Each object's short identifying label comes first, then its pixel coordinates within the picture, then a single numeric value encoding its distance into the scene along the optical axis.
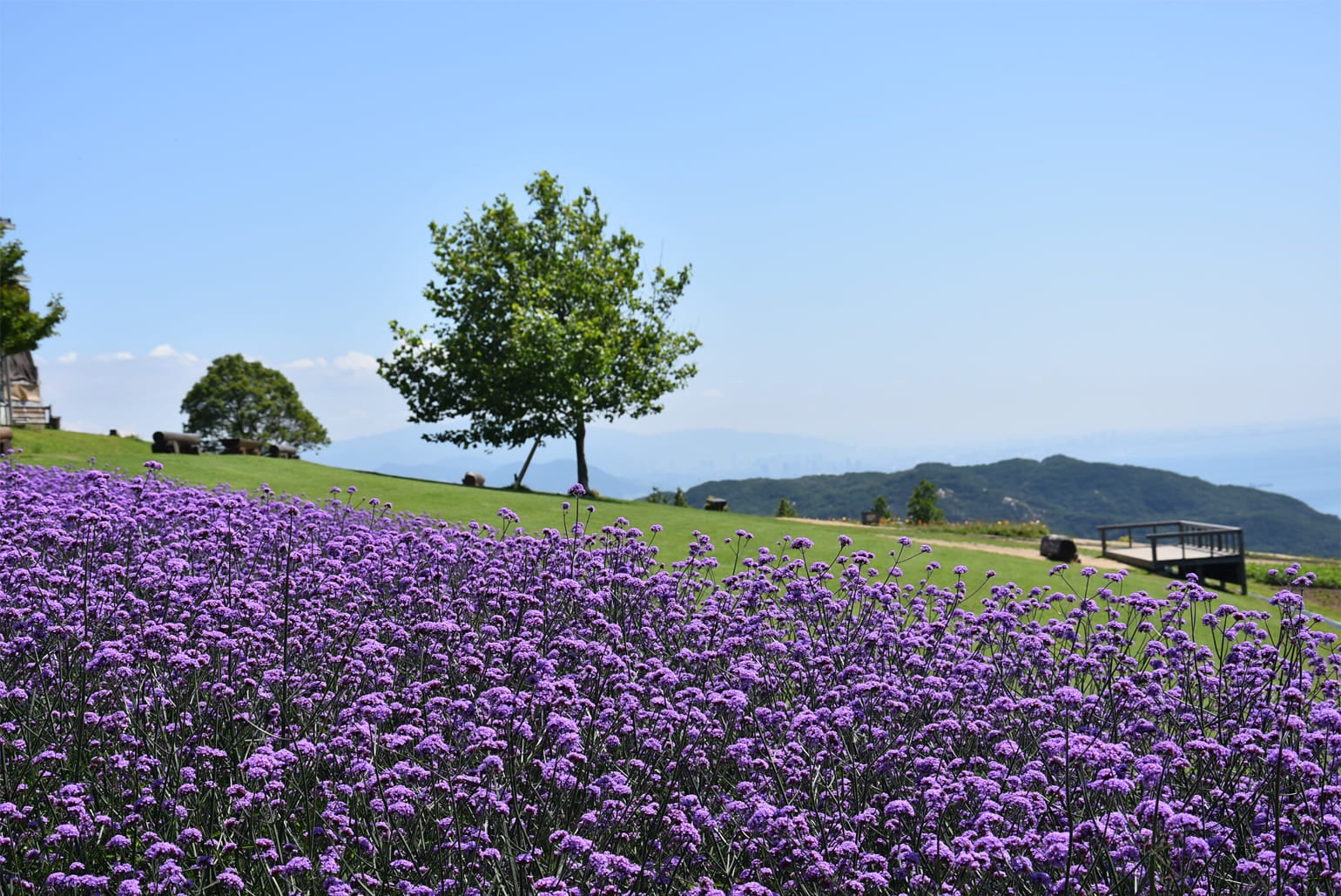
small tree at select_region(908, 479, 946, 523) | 50.25
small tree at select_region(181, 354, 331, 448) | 64.69
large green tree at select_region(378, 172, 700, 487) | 33.91
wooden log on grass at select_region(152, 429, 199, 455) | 29.77
